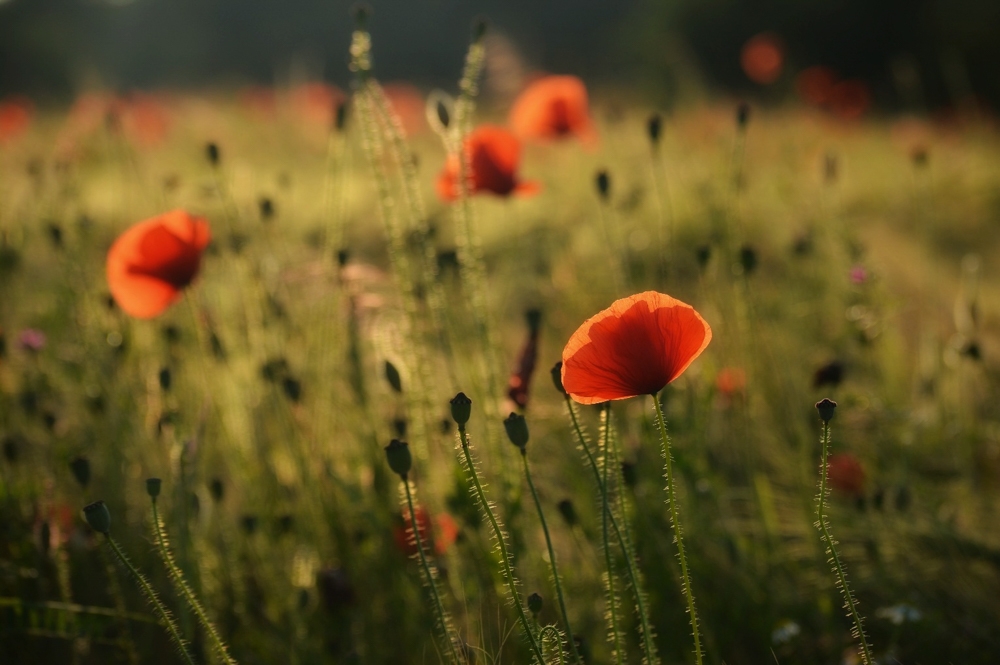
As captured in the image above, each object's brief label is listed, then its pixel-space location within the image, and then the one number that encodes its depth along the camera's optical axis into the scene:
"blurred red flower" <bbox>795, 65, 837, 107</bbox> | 5.79
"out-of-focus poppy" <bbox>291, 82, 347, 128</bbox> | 5.67
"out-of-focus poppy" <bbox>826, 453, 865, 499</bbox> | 1.73
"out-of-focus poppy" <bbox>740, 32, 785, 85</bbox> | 5.22
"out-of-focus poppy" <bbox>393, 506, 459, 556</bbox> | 1.65
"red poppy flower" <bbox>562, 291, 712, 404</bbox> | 1.46
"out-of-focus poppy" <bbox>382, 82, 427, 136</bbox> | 5.33
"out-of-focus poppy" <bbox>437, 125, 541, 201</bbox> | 1.79
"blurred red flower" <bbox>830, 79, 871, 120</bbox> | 5.91
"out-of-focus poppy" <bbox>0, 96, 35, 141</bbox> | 4.45
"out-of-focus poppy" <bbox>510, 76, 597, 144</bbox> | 2.32
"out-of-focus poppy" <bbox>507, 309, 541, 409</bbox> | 1.60
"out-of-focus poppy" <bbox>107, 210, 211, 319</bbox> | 1.71
